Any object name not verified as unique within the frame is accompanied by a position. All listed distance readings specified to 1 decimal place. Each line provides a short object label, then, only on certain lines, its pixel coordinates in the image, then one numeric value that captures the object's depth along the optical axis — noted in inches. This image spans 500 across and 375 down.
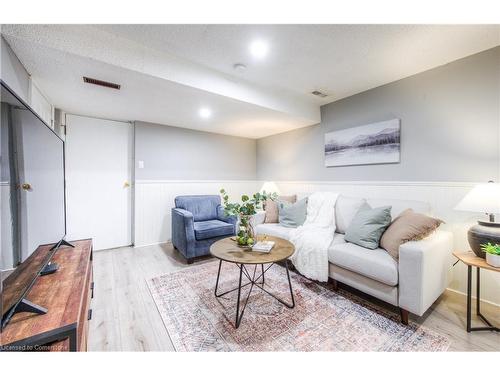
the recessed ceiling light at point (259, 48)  68.5
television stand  29.7
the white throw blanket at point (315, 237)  81.7
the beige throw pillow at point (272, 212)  120.8
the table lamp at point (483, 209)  59.7
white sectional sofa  59.6
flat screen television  32.1
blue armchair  105.7
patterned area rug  53.8
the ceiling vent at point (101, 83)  77.7
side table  57.2
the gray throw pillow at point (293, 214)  109.8
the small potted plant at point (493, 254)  55.7
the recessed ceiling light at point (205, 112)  108.9
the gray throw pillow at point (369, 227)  75.7
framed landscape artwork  96.9
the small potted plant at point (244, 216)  74.6
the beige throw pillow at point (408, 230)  66.0
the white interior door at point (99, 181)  118.3
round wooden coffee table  61.5
